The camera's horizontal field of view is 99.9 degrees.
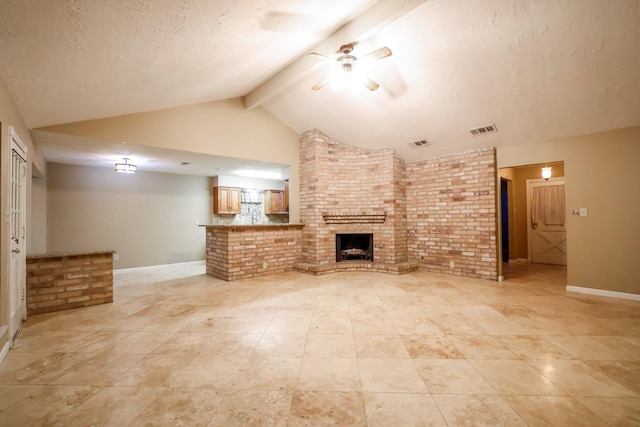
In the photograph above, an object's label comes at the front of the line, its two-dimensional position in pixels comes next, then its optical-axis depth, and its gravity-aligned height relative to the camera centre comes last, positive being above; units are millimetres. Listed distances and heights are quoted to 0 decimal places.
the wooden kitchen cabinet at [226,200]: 7609 +525
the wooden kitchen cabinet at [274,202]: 8547 +493
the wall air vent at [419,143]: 5328 +1478
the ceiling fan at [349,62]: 2976 +1832
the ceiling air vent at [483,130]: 4488 +1466
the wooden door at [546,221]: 6637 -151
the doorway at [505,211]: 7188 +120
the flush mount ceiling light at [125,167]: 5362 +1048
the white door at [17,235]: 2703 -165
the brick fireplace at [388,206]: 5352 +229
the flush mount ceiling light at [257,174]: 7152 +1262
